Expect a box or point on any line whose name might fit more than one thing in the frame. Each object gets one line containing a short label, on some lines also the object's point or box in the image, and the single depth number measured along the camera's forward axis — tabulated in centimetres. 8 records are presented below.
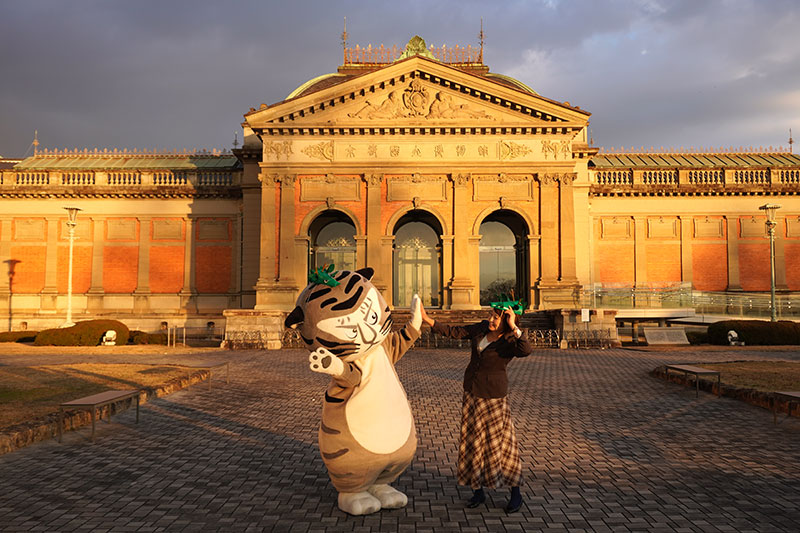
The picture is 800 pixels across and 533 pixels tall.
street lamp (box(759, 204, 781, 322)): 2499
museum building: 2786
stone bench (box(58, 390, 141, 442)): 828
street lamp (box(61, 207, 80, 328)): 2731
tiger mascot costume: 512
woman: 550
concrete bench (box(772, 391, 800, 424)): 898
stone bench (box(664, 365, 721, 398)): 1177
